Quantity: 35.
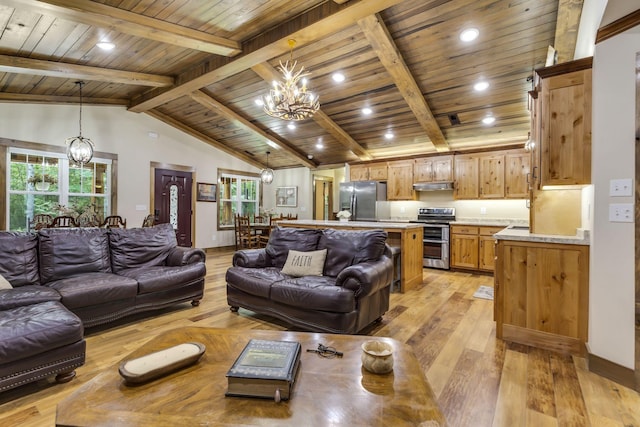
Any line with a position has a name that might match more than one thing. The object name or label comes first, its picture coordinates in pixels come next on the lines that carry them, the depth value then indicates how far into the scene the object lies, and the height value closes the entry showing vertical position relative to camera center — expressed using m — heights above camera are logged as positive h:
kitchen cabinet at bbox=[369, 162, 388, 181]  7.17 +0.88
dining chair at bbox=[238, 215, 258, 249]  7.55 -0.73
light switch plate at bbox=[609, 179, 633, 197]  2.12 +0.16
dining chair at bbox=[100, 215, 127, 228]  5.16 -0.29
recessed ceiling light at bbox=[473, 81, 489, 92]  4.56 +1.85
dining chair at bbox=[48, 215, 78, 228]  4.53 -0.25
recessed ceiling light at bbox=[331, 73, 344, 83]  4.82 +2.08
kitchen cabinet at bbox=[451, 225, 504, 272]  5.47 -0.68
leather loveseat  2.66 -0.71
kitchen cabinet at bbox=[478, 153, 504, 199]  5.73 +0.65
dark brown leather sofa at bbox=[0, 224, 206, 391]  1.92 -0.74
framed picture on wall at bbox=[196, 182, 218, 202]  7.82 +0.39
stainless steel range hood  6.27 +0.49
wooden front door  7.02 +0.15
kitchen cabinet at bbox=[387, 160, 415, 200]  6.78 +0.65
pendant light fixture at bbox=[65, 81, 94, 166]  5.08 +0.95
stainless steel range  5.89 -0.62
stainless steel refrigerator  6.92 +0.20
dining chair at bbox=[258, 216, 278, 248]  7.64 -0.71
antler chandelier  3.54 +1.25
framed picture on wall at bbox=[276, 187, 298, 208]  9.11 +0.33
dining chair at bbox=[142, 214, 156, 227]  5.54 -0.26
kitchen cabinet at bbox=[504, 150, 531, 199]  5.51 +0.65
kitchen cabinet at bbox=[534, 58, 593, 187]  2.49 +0.73
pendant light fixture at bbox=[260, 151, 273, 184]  8.18 +0.87
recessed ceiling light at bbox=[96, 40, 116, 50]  3.82 +2.03
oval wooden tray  1.23 -0.66
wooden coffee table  1.04 -0.72
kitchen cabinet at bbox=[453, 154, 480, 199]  6.00 +0.65
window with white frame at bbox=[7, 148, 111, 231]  5.16 +0.35
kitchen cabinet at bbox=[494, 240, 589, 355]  2.50 -0.72
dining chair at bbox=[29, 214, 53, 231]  4.79 -0.23
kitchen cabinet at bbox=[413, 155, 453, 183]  6.31 +0.85
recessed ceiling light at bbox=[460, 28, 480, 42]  3.63 +2.10
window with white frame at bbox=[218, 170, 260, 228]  8.46 +0.33
